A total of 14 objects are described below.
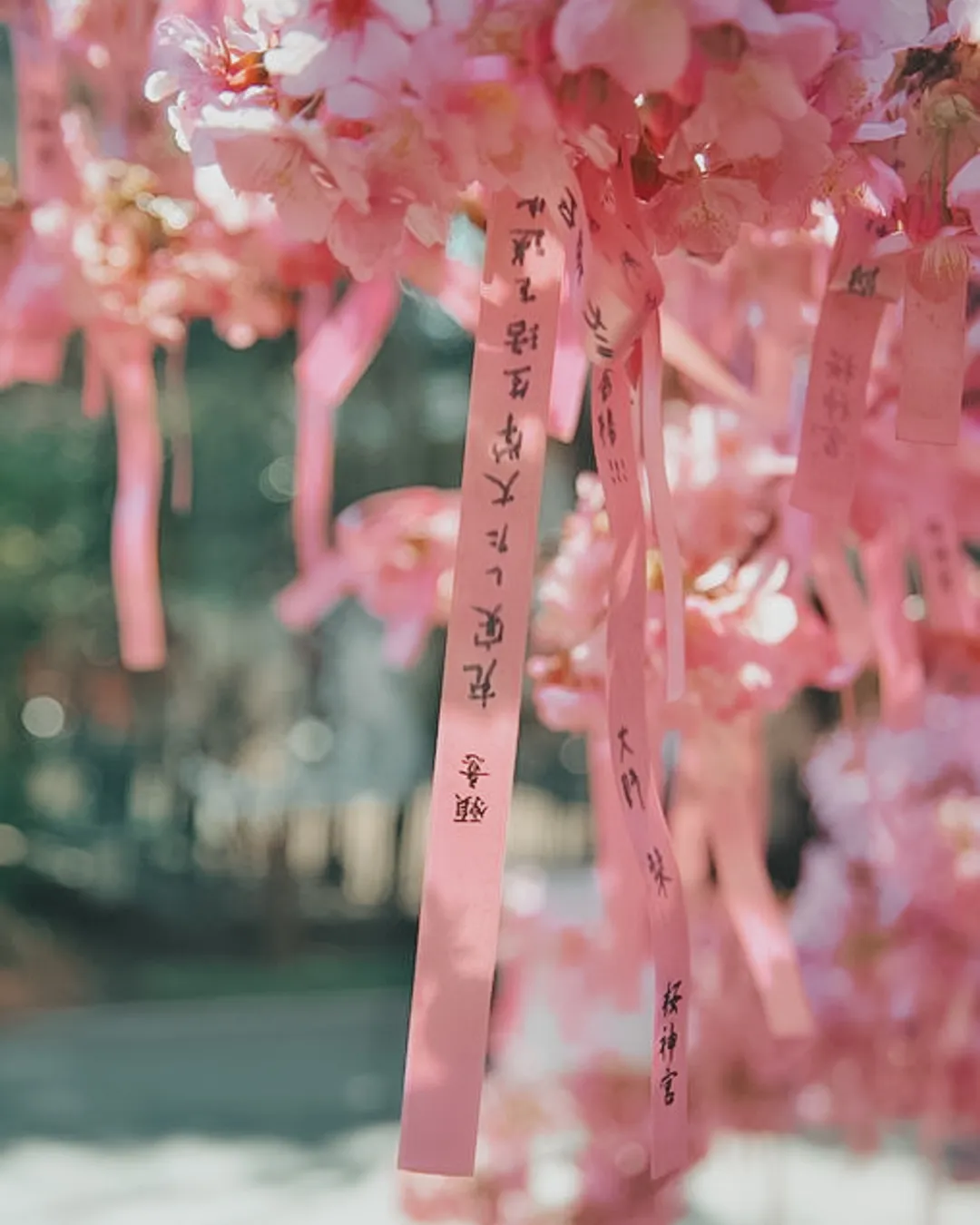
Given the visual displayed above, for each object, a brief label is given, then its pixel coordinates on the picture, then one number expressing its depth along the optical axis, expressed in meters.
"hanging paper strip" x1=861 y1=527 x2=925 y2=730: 0.87
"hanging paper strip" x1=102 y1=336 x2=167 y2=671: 0.92
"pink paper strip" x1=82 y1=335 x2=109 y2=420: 0.93
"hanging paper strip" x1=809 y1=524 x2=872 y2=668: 0.82
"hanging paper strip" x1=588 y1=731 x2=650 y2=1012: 0.88
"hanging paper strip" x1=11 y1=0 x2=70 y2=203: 0.89
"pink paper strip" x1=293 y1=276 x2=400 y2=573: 0.88
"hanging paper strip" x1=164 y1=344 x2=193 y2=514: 0.92
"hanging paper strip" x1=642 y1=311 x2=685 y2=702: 0.63
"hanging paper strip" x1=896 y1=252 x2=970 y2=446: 0.62
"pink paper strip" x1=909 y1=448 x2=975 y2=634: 0.84
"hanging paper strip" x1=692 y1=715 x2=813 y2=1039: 0.79
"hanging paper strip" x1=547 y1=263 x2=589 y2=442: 0.75
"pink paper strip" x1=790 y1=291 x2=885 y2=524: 0.67
